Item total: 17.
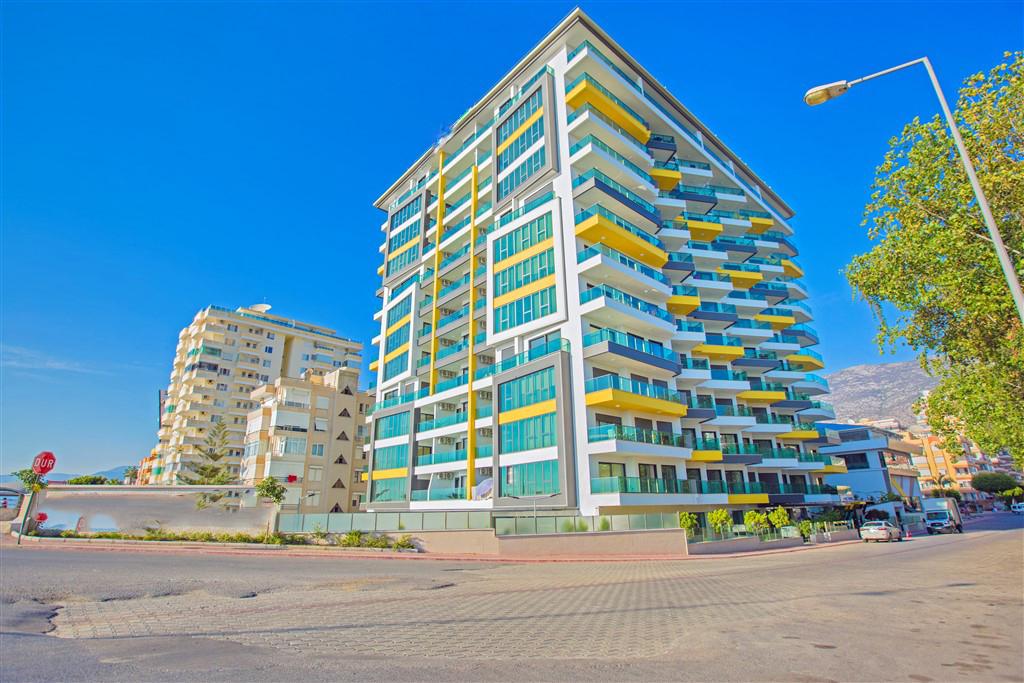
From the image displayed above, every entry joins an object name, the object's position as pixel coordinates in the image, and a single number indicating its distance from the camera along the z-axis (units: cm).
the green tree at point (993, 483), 9350
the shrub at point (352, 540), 2673
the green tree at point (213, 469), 4957
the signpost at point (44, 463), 2610
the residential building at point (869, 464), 6016
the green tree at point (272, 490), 3350
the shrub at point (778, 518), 3297
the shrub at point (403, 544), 2664
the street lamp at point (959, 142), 740
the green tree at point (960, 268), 1379
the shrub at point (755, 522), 3131
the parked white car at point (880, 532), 3594
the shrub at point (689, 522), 2635
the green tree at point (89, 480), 4506
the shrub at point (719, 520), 2812
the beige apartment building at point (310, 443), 5219
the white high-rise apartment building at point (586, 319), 3177
